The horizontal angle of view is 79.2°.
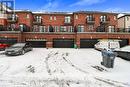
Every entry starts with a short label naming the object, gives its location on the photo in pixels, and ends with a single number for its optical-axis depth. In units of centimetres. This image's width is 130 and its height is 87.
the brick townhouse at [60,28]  1431
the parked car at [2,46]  1179
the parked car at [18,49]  932
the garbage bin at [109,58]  617
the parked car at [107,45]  1247
